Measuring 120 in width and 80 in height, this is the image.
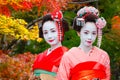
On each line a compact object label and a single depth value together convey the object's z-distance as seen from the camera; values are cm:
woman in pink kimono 431
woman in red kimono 454
